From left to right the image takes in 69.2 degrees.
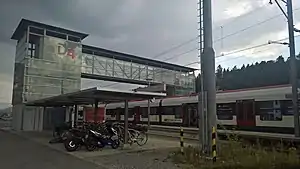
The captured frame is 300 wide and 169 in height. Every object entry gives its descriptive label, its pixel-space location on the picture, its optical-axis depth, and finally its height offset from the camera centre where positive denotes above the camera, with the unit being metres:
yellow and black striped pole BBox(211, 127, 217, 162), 6.92 -1.32
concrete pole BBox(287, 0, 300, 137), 9.04 +1.67
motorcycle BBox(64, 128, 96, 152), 9.66 -1.63
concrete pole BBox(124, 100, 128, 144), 10.99 -1.26
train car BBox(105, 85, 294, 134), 10.61 -0.29
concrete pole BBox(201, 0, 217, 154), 8.24 +1.31
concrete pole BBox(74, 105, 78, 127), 15.65 -0.78
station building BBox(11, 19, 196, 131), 20.88 +3.89
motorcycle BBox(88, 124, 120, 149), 9.87 -1.60
